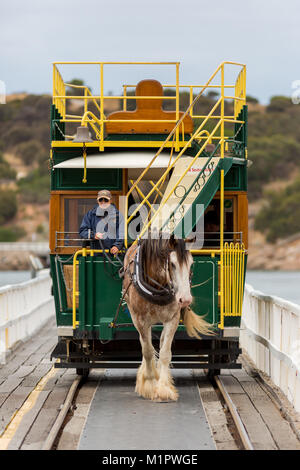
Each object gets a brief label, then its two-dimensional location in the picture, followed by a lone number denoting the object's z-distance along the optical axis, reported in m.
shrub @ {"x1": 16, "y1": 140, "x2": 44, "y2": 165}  121.56
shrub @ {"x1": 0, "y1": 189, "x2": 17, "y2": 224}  109.44
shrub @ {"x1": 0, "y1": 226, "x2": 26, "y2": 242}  111.06
